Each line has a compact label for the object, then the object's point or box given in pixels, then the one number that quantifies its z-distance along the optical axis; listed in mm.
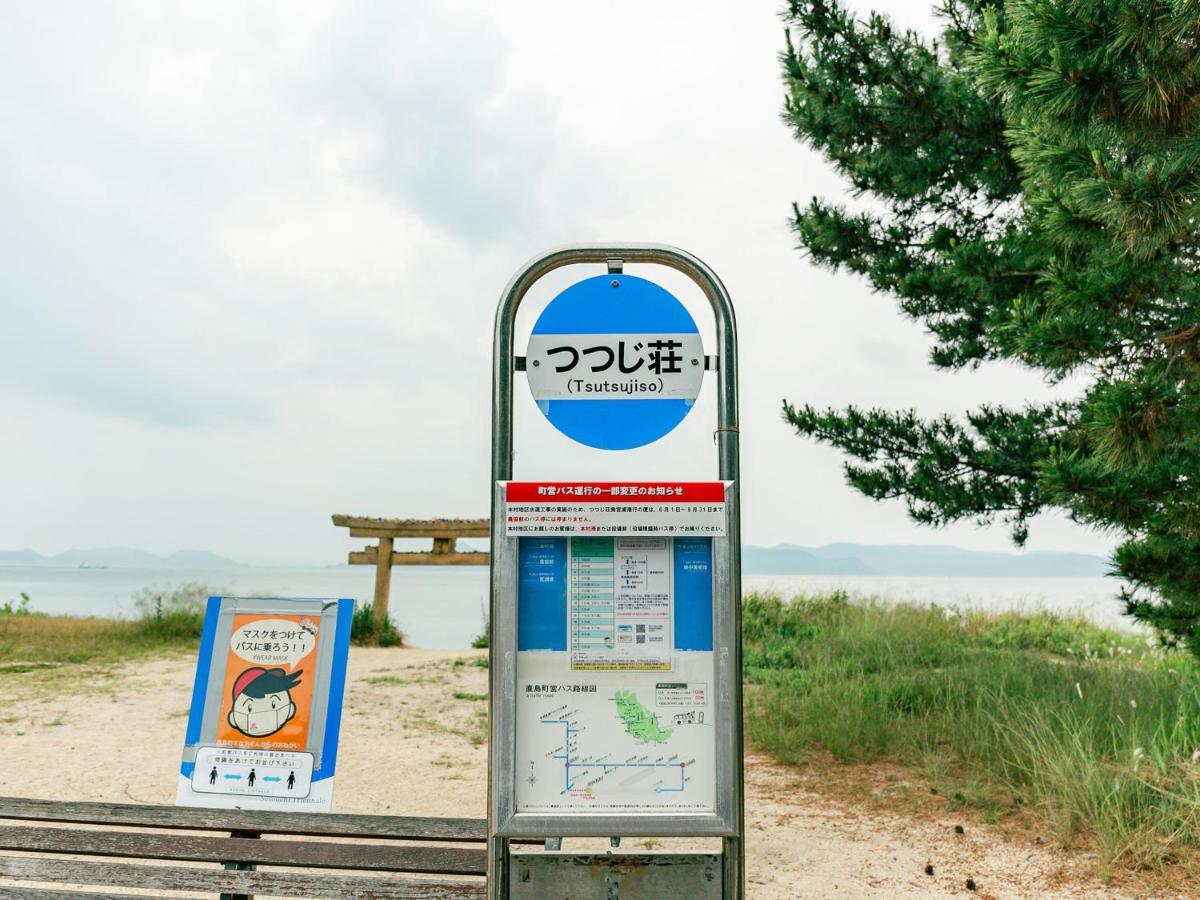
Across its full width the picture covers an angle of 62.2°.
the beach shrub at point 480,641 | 12244
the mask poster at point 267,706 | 3158
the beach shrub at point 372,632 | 12602
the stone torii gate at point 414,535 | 13148
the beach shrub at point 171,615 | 12328
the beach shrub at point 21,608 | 14352
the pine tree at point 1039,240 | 4160
